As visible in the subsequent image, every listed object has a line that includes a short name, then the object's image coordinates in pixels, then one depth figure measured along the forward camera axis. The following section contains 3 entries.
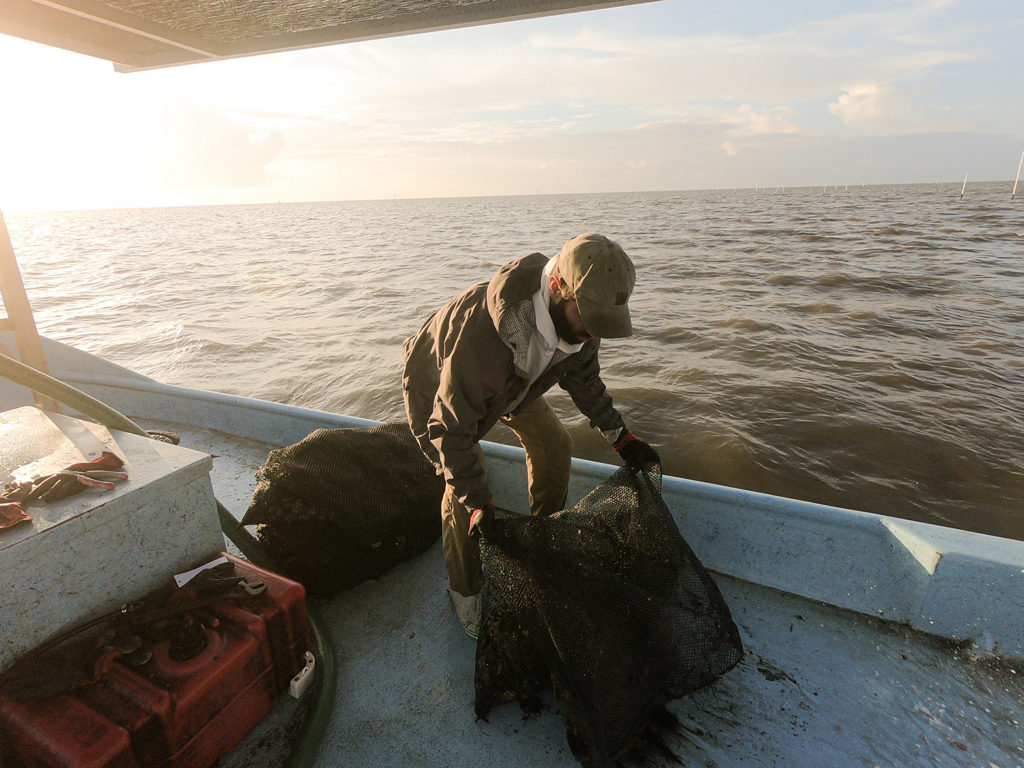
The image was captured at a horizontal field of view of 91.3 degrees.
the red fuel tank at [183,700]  1.49
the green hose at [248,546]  1.94
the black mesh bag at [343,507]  2.72
